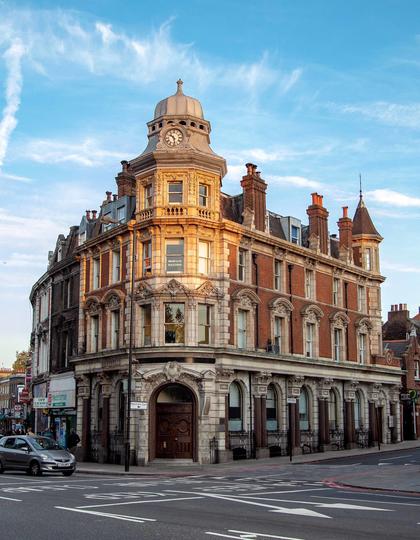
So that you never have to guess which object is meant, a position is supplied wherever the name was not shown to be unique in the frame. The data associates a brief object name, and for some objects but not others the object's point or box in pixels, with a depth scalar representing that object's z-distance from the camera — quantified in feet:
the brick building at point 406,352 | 206.59
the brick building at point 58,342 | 156.66
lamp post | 106.06
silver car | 91.35
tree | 390.42
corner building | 120.98
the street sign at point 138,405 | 106.01
